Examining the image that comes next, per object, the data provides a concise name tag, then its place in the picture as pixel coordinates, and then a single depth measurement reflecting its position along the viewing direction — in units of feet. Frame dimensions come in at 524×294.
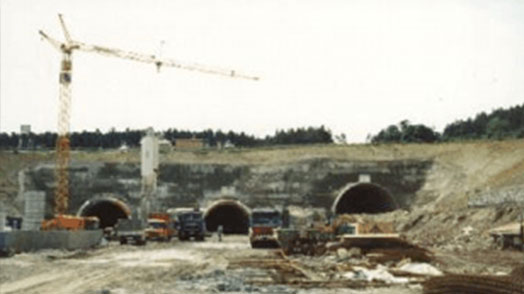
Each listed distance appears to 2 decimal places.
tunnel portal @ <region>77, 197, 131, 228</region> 189.16
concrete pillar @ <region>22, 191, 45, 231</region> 164.47
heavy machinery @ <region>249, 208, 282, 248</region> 128.88
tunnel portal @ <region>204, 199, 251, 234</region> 210.59
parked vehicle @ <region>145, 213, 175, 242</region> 152.56
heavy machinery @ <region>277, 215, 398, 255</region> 98.17
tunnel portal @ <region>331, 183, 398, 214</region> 188.03
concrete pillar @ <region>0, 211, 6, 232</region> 122.52
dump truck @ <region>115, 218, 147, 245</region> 141.90
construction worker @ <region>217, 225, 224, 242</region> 160.04
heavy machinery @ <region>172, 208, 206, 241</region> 159.63
